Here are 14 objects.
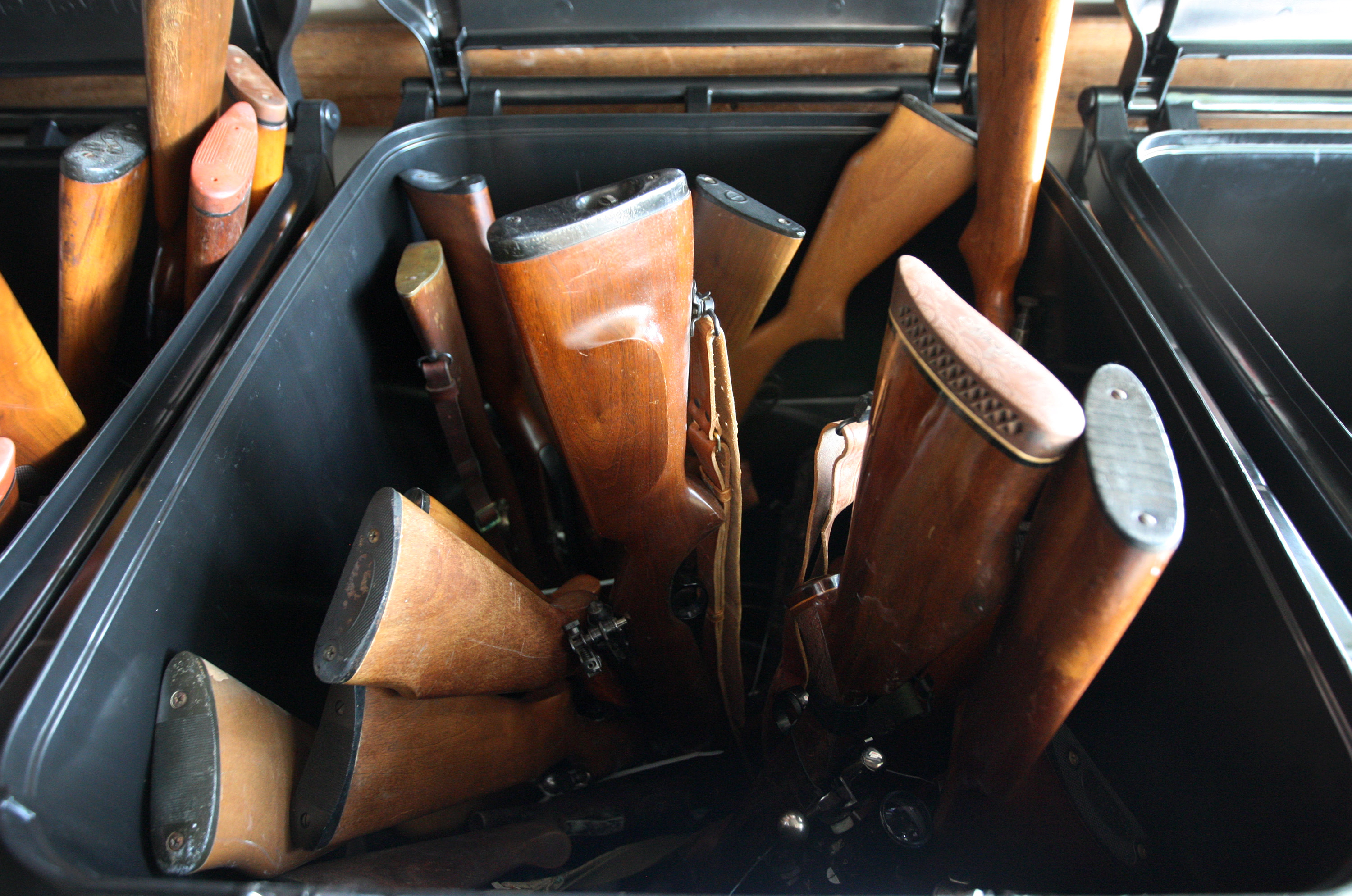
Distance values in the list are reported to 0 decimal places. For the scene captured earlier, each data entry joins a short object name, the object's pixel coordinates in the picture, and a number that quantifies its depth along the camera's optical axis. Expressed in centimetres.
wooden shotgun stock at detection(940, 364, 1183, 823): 33
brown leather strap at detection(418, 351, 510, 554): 74
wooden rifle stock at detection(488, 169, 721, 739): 48
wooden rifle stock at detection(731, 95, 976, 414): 81
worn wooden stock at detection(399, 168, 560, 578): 79
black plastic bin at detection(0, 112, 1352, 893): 37
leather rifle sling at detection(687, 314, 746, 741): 60
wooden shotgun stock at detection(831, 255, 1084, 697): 36
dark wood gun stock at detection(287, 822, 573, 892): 49
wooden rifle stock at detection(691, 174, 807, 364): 76
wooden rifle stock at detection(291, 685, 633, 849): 50
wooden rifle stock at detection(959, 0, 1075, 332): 69
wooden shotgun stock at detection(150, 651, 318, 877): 43
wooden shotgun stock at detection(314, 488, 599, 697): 45
